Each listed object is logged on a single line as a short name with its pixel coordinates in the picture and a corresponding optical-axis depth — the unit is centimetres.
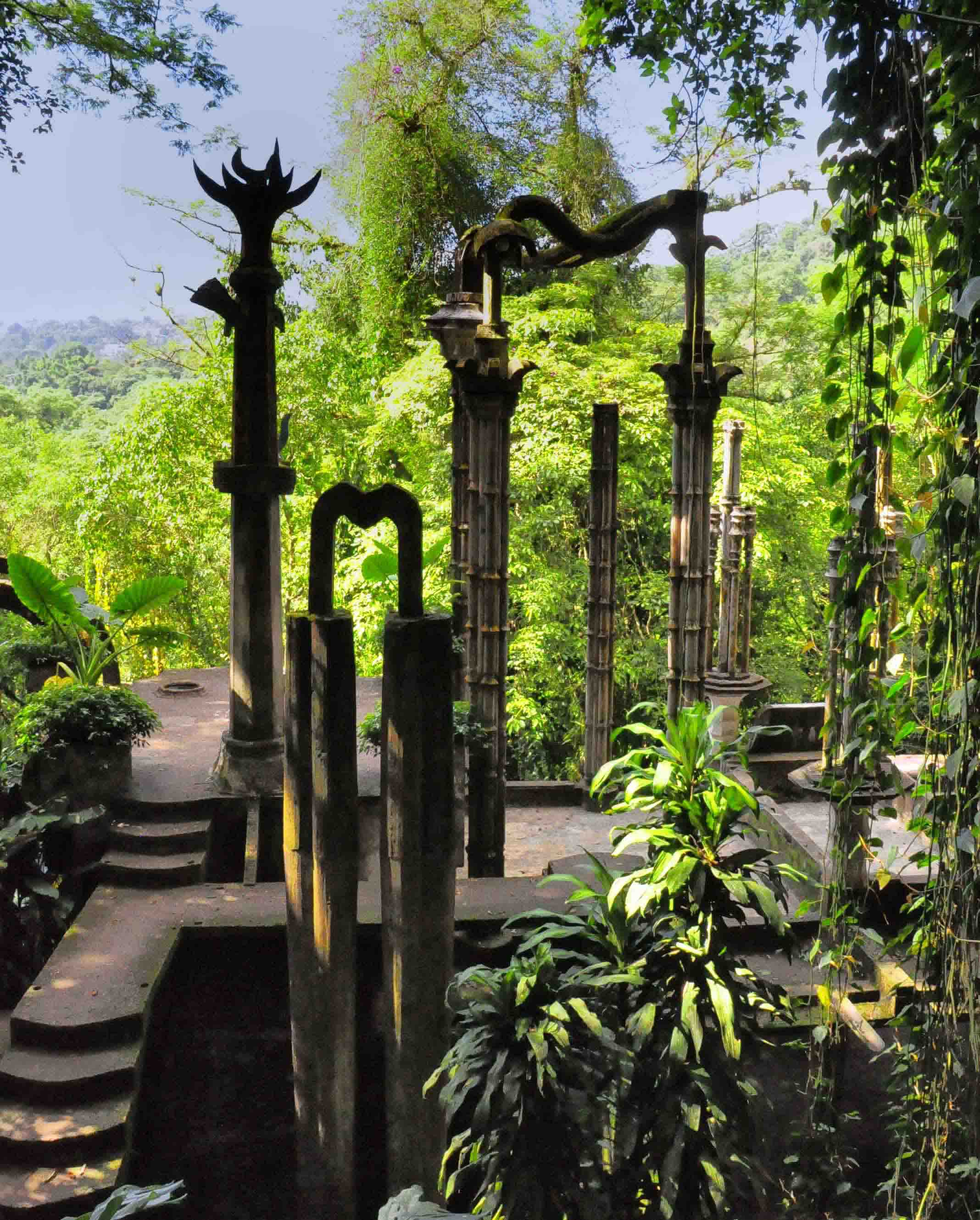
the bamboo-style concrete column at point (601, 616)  771
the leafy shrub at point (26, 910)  523
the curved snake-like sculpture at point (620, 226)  616
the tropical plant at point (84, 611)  626
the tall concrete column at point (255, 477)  564
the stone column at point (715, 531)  1027
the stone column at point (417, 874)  373
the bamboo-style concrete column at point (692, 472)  629
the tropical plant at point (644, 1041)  314
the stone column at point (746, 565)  894
